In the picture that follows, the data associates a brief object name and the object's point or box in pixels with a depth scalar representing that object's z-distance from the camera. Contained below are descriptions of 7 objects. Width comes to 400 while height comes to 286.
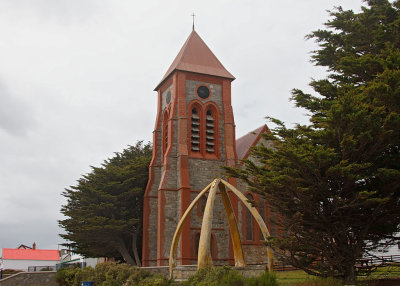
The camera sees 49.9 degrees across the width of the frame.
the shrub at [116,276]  17.53
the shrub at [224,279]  13.81
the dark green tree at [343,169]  12.98
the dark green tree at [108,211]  30.91
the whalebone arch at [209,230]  16.43
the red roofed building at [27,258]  64.88
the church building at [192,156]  29.41
